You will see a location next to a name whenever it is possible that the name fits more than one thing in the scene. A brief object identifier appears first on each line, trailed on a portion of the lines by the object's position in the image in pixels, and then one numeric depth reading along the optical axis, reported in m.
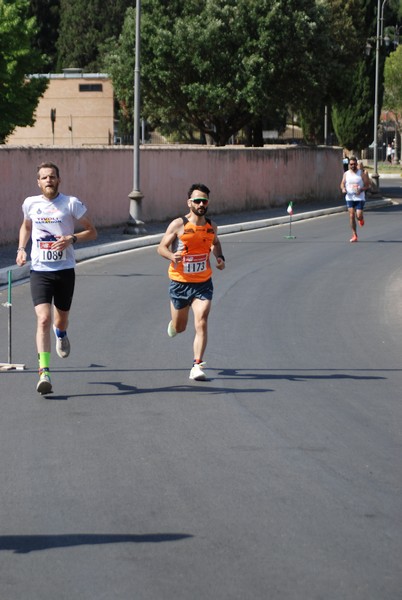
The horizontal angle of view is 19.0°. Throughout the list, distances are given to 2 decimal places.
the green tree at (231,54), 41.88
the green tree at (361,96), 60.72
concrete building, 67.06
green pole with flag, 29.23
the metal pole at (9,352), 11.17
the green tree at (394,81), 87.56
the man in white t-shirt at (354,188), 26.83
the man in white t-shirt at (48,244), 9.97
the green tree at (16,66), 52.75
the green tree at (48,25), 87.31
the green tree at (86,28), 84.50
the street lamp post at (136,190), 28.12
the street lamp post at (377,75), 45.53
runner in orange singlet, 10.68
